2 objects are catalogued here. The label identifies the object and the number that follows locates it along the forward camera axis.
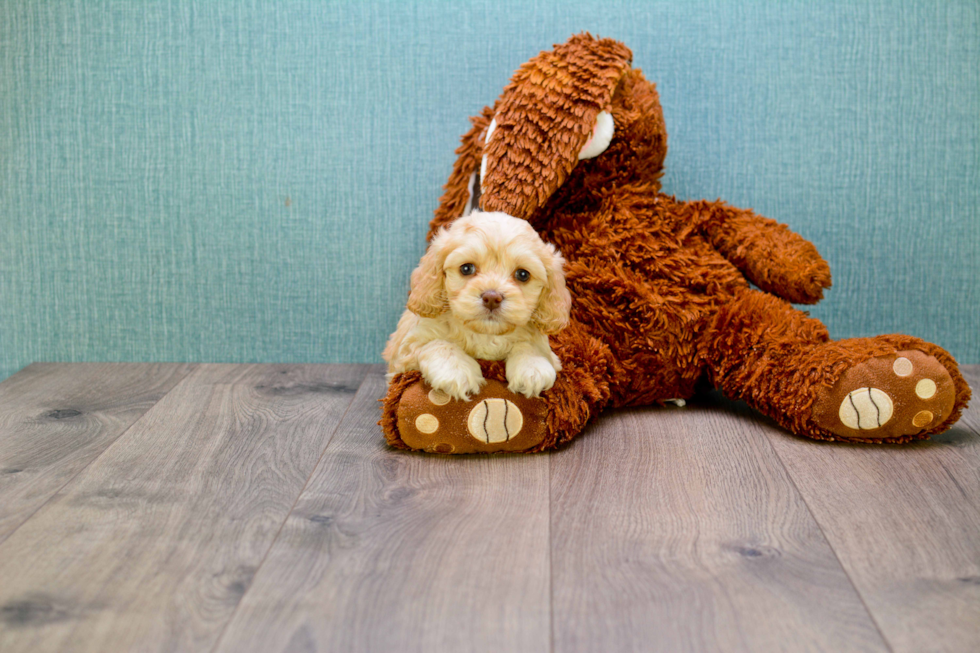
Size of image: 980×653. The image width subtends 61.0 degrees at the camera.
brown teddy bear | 1.17
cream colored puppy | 1.07
